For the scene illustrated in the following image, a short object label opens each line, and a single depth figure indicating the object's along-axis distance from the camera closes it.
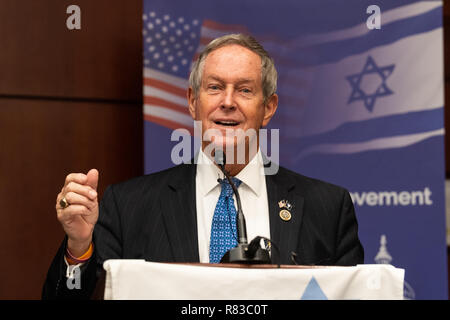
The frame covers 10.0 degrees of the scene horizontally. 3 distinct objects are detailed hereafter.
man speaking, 4.62
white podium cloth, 4.26
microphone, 4.31
